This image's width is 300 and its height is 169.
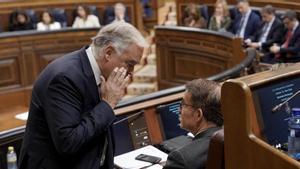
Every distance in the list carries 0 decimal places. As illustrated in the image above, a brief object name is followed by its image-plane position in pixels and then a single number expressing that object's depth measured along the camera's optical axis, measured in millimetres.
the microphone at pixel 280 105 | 3165
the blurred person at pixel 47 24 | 15922
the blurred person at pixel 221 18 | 14305
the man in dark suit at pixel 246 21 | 13562
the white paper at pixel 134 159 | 4285
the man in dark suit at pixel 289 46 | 11539
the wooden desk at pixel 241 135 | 2615
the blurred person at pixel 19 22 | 15977
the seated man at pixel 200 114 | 3404
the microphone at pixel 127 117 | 4791
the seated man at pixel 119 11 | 16344
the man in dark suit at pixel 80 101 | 3228
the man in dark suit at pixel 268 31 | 12367
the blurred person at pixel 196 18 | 15203
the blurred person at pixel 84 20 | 16469
